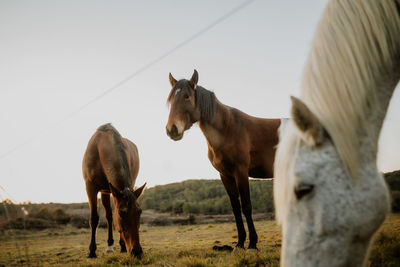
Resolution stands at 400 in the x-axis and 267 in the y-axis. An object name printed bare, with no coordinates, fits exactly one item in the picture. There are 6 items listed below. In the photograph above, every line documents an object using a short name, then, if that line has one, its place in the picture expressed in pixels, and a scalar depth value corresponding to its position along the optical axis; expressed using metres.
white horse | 1.11
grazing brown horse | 4.11
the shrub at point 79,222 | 14.41
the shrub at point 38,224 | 11.90
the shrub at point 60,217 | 13.82
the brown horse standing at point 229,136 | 3.93
